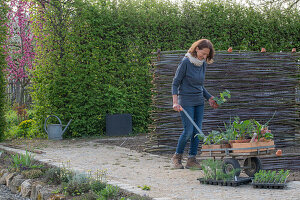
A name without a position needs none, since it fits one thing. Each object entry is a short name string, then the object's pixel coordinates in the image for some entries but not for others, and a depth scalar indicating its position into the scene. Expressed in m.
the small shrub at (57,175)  7.02
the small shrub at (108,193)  5.73
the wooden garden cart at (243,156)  6.48
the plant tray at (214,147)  6.63
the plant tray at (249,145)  6.43
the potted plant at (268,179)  6.01
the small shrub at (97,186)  6.15
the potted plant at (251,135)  6.46
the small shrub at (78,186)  6.31
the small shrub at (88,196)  5.83
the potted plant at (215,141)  6.65
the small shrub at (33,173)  7.59
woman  7.57
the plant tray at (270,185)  5.92
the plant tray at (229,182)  6.23
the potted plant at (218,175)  6.29
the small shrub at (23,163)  8.12
